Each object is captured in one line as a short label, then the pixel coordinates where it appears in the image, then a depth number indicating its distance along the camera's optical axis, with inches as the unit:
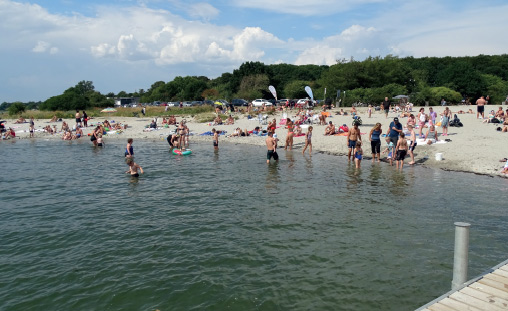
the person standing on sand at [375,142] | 612.1
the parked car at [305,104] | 1621.3
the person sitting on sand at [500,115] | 887.5
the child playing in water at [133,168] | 591.5
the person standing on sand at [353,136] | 614.3
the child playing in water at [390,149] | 627.2
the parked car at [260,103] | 1881.4
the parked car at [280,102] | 2020.2
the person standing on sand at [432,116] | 813.4
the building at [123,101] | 3007.1
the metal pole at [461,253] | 207.6
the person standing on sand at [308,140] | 753.6
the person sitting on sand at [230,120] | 1281.5
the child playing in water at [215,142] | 888.9
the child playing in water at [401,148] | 575.2
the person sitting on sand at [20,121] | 1684.5
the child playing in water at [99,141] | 992.2
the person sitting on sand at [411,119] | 782.8
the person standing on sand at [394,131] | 599.2
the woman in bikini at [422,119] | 785.2
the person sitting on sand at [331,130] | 931.3
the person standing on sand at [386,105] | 1023.4
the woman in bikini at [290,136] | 799.7
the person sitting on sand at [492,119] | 886.9
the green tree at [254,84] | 2559.5
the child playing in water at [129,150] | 596.8
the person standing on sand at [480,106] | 979.9
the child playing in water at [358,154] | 605.2
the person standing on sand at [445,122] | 787.5
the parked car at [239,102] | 2032.5
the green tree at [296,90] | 2465.6
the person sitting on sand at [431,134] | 720.3
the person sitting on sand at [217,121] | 1293.1
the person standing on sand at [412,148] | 617.0
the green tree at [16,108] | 2050.9
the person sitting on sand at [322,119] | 1091.3
